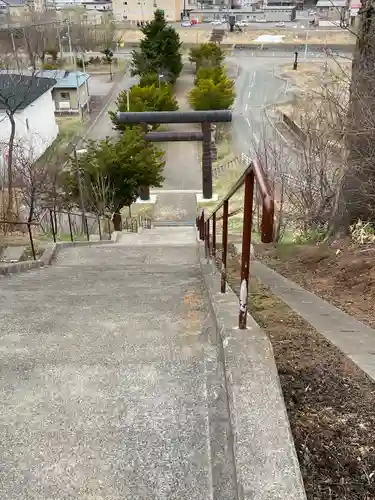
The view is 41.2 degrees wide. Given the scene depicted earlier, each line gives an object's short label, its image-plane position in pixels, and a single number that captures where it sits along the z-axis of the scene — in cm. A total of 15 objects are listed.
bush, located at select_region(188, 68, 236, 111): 3005
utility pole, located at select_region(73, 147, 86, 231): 1465
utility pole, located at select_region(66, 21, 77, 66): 4791
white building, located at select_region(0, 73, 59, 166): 2494
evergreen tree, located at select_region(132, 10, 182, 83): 3562
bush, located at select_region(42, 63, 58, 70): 4094
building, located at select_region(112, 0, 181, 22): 6234
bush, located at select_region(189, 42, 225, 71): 3856
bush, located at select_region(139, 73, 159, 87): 3172
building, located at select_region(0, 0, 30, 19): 5771
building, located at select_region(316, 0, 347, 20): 6272
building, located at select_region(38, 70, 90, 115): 3409
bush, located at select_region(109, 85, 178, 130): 2689
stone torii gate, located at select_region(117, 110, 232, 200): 1872
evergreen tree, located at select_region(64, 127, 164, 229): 1684
